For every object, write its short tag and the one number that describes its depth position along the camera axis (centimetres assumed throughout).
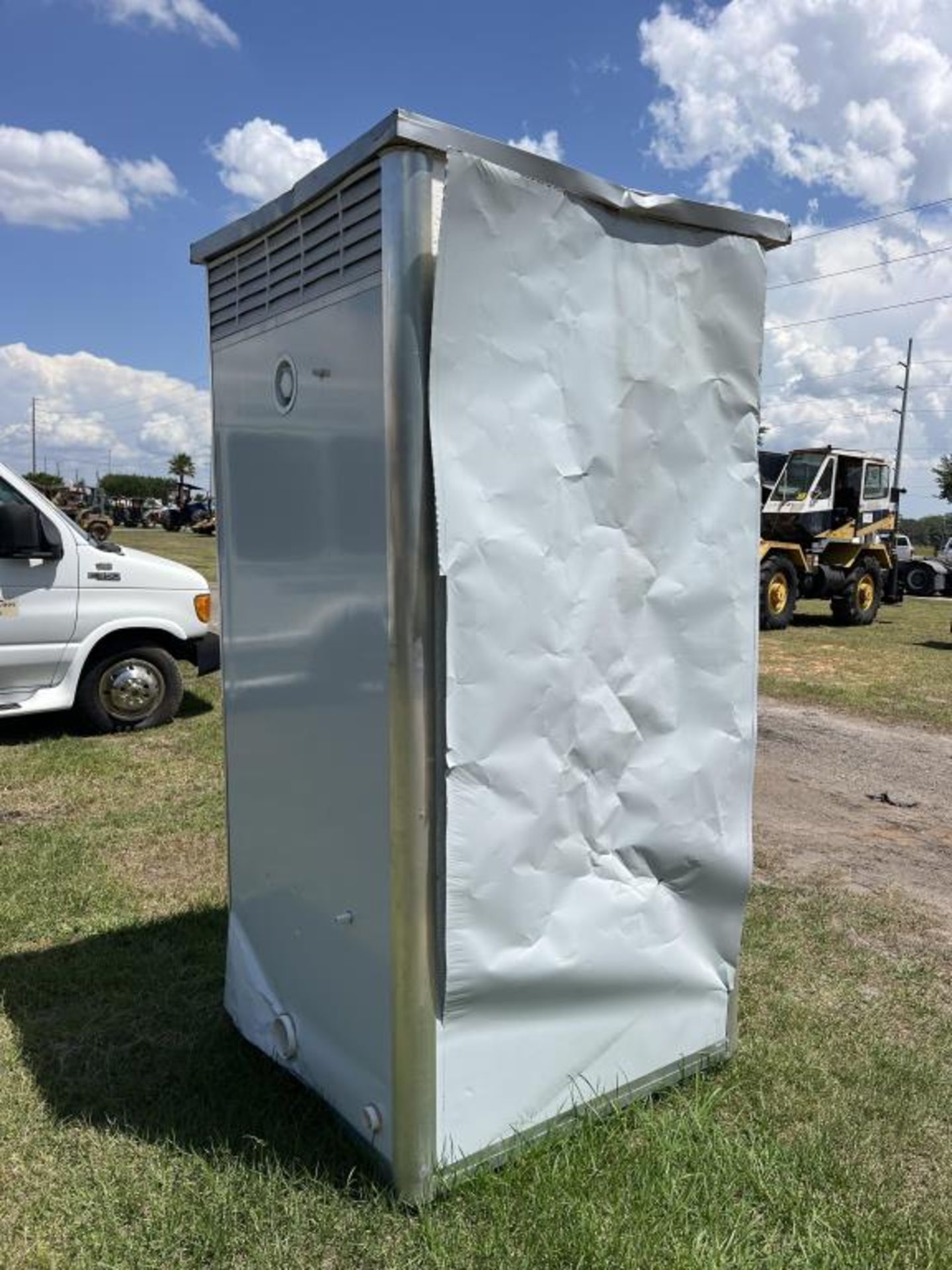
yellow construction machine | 1752
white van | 673
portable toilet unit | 214
